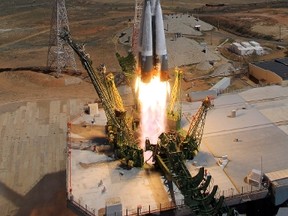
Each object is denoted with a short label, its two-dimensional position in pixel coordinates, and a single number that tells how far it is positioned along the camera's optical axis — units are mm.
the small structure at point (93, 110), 60166
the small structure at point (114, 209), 38688
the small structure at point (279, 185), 42562
